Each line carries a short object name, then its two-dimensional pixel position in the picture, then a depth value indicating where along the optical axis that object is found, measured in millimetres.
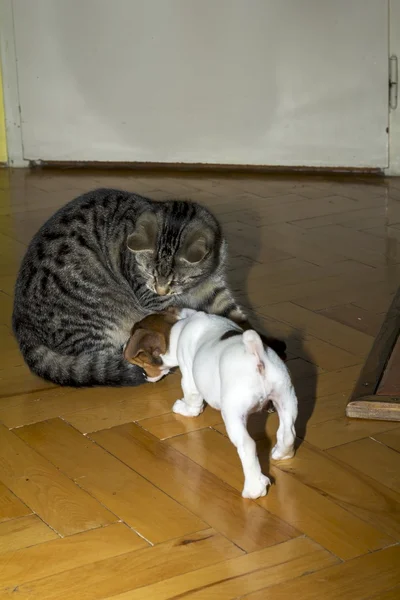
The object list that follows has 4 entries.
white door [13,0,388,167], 4852
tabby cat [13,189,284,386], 2750
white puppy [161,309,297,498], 2045
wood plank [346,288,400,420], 2438
